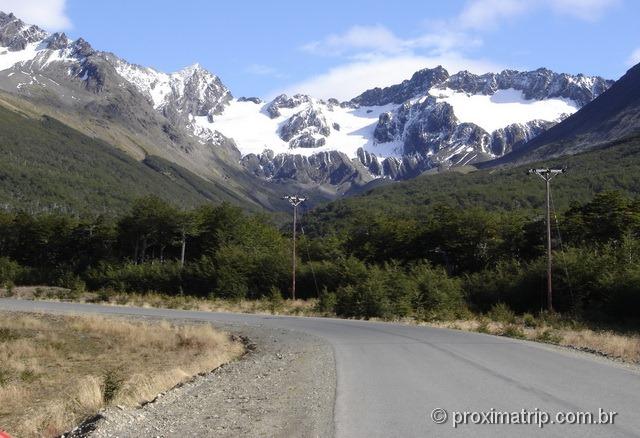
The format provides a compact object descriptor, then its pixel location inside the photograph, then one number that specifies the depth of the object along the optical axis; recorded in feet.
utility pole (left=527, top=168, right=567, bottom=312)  119.44
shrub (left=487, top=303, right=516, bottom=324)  117.39
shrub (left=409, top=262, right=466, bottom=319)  136.05
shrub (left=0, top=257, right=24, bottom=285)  243.34
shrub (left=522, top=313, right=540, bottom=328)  108.42
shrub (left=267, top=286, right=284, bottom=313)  156.14
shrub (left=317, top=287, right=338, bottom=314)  147.53
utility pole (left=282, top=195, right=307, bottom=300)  173.88
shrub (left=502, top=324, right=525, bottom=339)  85.30
